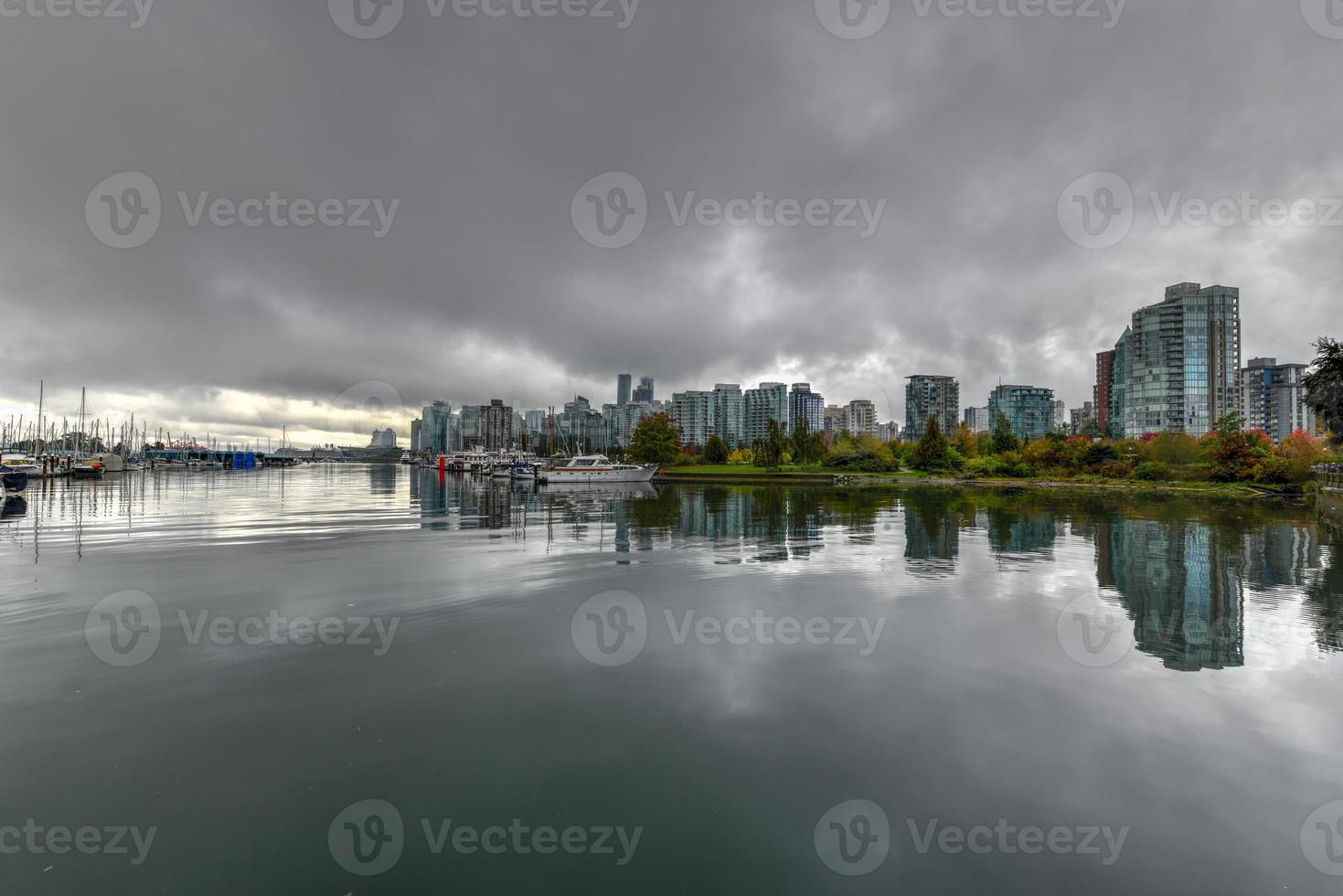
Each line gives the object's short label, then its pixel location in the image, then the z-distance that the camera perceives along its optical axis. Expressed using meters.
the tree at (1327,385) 32.56
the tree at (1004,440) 83.12
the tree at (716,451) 105.06
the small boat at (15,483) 38.91
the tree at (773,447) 87.62
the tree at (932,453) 77.12
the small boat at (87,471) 73.38
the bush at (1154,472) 57.09
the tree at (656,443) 94.81
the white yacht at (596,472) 69.81
